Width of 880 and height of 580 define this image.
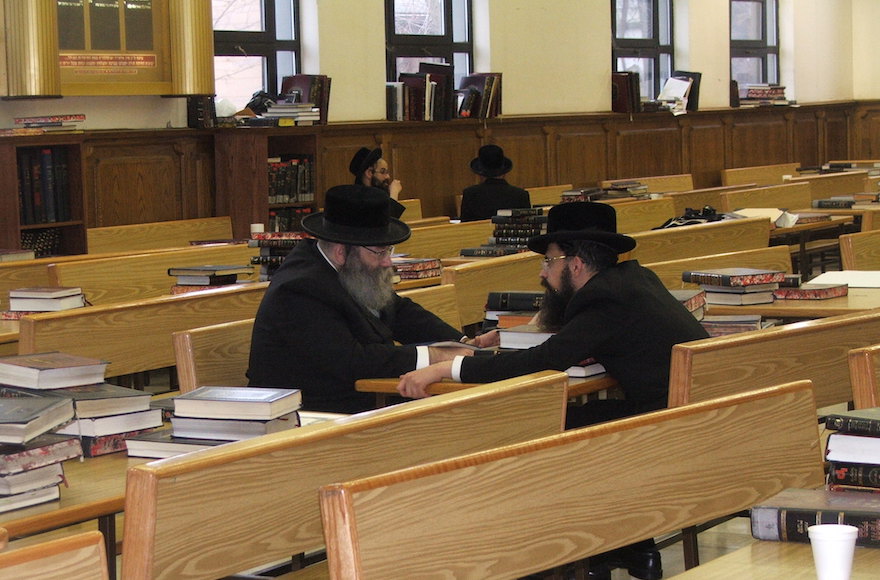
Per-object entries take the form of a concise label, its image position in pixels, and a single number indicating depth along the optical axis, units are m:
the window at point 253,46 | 10.16
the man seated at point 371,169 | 9.37
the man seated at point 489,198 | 9.26
